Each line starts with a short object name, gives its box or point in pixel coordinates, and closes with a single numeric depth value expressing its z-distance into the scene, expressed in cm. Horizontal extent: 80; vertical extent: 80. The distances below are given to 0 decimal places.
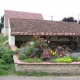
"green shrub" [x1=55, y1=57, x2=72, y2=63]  531
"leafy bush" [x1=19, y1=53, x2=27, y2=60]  568
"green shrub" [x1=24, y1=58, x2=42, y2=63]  533
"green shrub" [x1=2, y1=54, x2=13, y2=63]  627
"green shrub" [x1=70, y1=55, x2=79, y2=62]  564
